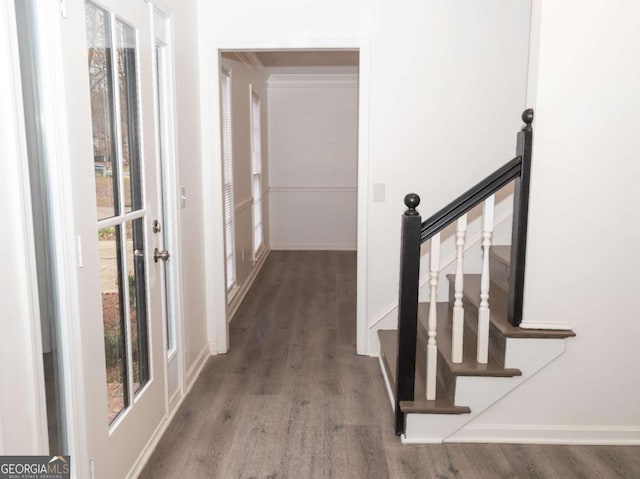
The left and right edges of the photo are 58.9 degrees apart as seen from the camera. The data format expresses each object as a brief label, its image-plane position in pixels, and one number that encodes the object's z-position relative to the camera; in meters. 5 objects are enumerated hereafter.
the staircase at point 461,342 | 2.57
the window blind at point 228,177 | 4.90
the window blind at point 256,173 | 6.76
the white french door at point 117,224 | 1.90
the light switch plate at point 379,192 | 3.71
